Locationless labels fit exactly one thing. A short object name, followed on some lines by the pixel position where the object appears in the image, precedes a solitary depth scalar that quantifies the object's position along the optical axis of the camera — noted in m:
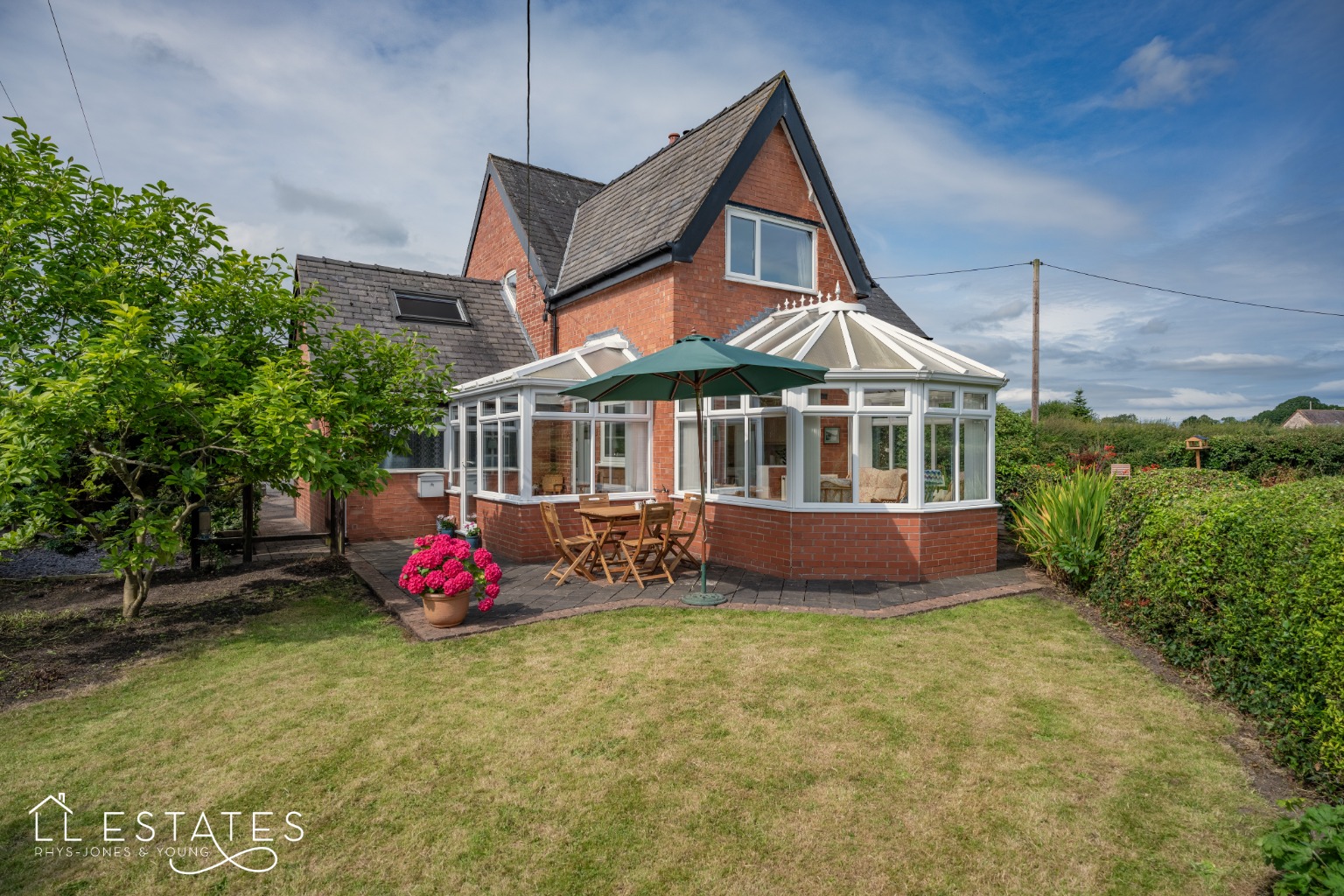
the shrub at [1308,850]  2.70
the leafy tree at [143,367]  5.83
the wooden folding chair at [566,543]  8.64
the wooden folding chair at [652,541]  8.59
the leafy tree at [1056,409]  33.19
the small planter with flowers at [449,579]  6.73
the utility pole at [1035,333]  21.71
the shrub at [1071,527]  8.02
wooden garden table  8.72
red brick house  9.14
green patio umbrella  7.25
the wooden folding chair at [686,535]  9.37
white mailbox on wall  13.62
